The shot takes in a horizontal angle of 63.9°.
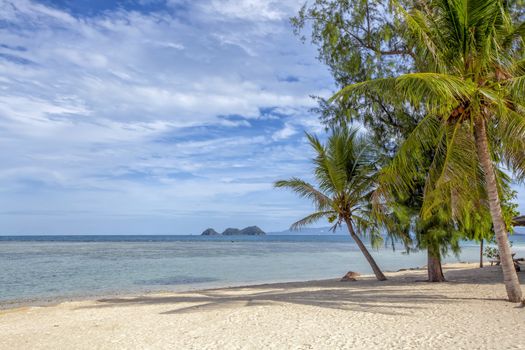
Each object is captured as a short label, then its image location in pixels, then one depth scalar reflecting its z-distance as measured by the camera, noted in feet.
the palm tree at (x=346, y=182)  45.85
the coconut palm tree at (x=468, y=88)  24.76
